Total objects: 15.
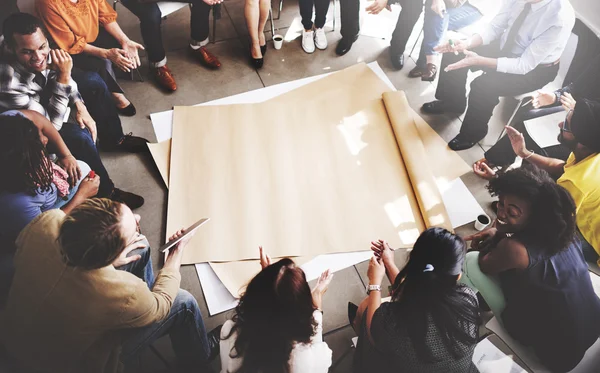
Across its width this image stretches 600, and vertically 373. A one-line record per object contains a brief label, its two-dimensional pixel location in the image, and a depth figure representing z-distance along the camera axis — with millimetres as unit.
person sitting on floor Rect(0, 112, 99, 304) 1849
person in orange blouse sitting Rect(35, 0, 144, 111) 2547
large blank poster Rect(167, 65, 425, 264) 2598
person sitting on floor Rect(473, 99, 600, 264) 2105
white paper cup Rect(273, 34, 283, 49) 3609
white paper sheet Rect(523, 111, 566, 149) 2572
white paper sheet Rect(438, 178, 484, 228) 2725
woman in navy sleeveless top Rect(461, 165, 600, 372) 1806
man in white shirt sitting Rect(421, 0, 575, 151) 2541
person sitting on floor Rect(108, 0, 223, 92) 3104
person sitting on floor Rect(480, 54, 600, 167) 2529
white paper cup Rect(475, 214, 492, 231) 2615
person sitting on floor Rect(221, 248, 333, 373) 1478
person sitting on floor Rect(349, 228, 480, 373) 1569
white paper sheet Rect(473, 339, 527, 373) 1959
